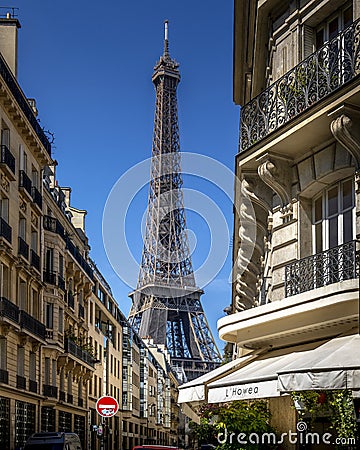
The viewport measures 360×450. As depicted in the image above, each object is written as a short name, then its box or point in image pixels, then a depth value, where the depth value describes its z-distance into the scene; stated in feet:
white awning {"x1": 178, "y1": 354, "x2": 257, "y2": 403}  51.80
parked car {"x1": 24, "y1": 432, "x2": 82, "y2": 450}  103.65
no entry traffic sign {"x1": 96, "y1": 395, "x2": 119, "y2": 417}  84.33
